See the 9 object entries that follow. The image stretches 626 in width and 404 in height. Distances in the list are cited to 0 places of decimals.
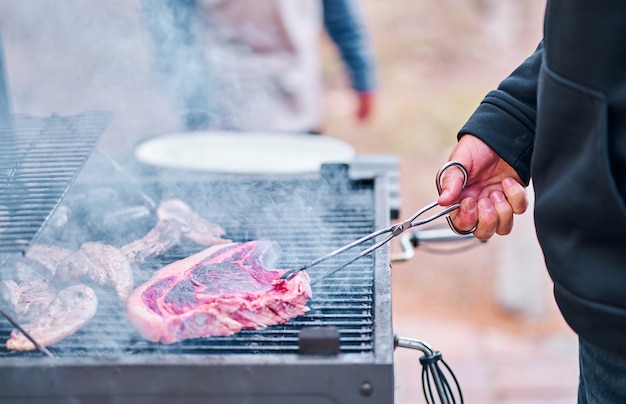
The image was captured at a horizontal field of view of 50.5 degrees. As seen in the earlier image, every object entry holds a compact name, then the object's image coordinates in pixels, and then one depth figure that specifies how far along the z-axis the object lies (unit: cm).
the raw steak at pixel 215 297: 211
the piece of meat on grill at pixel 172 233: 262
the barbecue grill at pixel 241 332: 187
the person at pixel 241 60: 477
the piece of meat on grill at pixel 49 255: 247
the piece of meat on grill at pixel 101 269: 238
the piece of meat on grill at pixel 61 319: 207
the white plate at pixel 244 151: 374
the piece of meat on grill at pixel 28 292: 223
